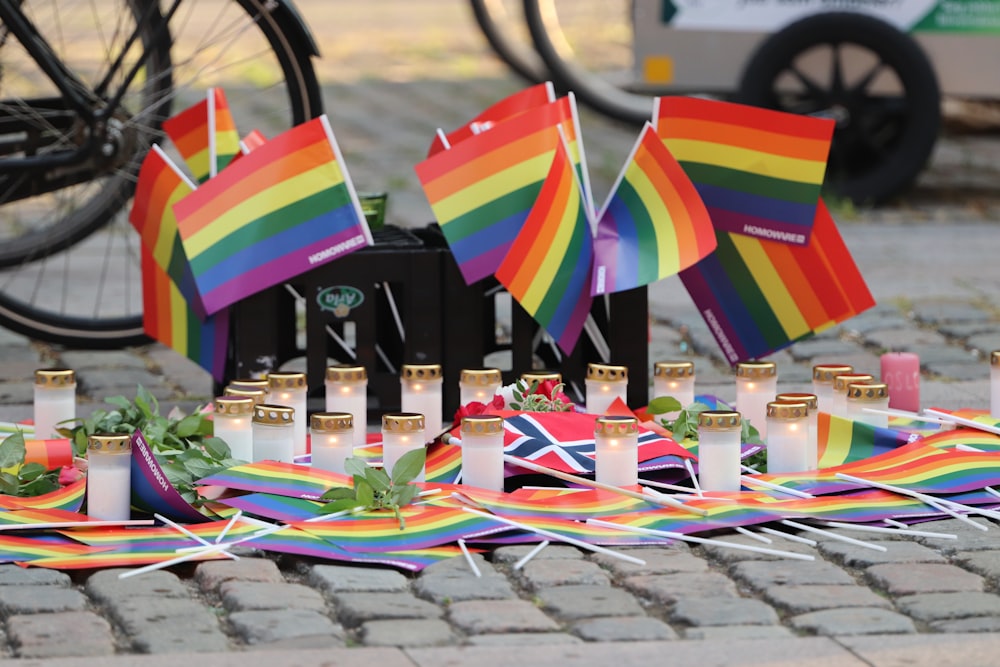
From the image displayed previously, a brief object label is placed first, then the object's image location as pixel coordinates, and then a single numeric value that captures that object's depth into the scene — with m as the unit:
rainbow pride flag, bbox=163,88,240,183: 8.03
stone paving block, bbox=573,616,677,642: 4.93
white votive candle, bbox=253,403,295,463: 6.35
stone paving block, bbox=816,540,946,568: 5.64
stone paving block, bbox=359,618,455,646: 4.88
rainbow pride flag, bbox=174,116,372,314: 7.35
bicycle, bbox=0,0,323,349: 8.18
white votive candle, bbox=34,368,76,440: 7.07
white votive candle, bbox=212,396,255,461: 6.53
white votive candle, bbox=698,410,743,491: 6.18
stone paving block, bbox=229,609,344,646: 4.92
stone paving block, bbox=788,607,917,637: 4.99
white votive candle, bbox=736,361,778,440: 7.08
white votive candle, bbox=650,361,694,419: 7.24
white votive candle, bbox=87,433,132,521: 5.85
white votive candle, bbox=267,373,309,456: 6.86
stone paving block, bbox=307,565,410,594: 5.34
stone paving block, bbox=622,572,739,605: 5.29
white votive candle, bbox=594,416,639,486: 6.11
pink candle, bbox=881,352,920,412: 7.48
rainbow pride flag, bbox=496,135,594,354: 6.99
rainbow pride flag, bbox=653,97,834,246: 7.41
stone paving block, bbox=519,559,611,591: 5.40
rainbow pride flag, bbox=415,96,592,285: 7.35
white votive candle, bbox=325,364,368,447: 6.95
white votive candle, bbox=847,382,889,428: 7.03
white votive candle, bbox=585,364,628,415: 7.00
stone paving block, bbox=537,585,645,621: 5.14
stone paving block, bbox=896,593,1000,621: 5.13
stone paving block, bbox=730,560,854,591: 5.44
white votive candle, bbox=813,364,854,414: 7.19
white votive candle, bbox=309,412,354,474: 6.31
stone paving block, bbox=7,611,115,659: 4.81
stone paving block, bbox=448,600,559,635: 5.00
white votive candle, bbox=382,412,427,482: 6.28
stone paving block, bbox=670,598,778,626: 5.09
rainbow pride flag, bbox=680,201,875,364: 7.48
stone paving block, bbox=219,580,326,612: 5.16
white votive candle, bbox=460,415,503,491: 6.12
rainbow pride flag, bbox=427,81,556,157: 8.08
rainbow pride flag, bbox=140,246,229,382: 7.60
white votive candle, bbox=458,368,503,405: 7.02
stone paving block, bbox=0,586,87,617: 5.14
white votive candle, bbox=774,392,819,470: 6.54
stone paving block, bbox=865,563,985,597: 5.37
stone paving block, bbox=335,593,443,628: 5.09
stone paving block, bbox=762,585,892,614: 5.21
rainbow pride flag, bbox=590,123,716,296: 7.06
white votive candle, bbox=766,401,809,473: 6.41
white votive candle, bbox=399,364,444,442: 6.95
